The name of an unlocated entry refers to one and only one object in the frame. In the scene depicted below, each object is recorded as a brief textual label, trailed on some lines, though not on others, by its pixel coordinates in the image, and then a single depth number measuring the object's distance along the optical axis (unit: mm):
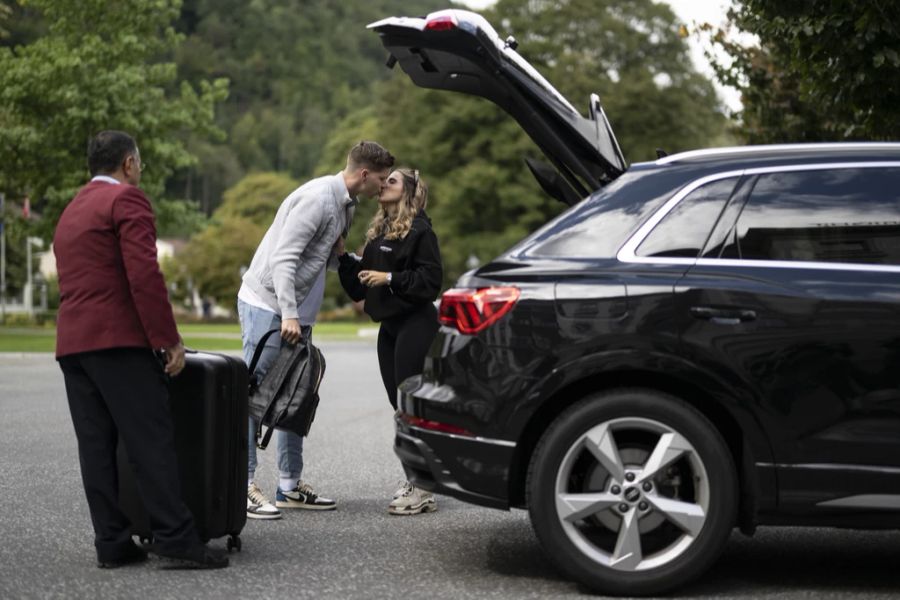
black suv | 5254
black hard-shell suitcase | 6012
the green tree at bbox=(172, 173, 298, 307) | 83250
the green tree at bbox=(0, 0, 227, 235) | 33844
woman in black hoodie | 7539
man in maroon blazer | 5637
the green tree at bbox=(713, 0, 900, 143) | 10438
